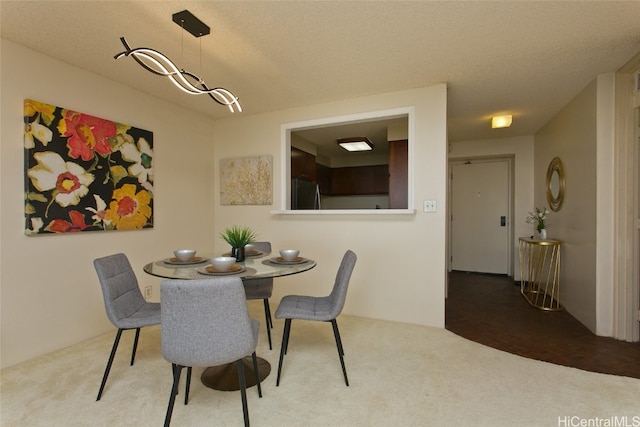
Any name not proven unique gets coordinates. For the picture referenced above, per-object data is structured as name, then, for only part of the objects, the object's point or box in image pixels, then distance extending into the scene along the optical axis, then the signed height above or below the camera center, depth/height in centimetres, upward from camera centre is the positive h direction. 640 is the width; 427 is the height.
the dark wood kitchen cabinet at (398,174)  402 +48
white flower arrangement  397 -9
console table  382 -82
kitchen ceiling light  443 +99
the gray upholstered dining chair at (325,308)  208 -67
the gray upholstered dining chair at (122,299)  196 -58
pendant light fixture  176 +88
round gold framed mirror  379 +35
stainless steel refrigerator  408 +24
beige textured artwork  396 +39
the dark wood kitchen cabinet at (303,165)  454 +72
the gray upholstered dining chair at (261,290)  264 -67
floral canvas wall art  245 +34
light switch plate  314 +6
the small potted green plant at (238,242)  228 -22
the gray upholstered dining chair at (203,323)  144 -52
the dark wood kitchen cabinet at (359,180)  618 +63
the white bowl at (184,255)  223 -31
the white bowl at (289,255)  228 -31
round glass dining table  184 -36
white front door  546 -8
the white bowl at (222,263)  190 -31
